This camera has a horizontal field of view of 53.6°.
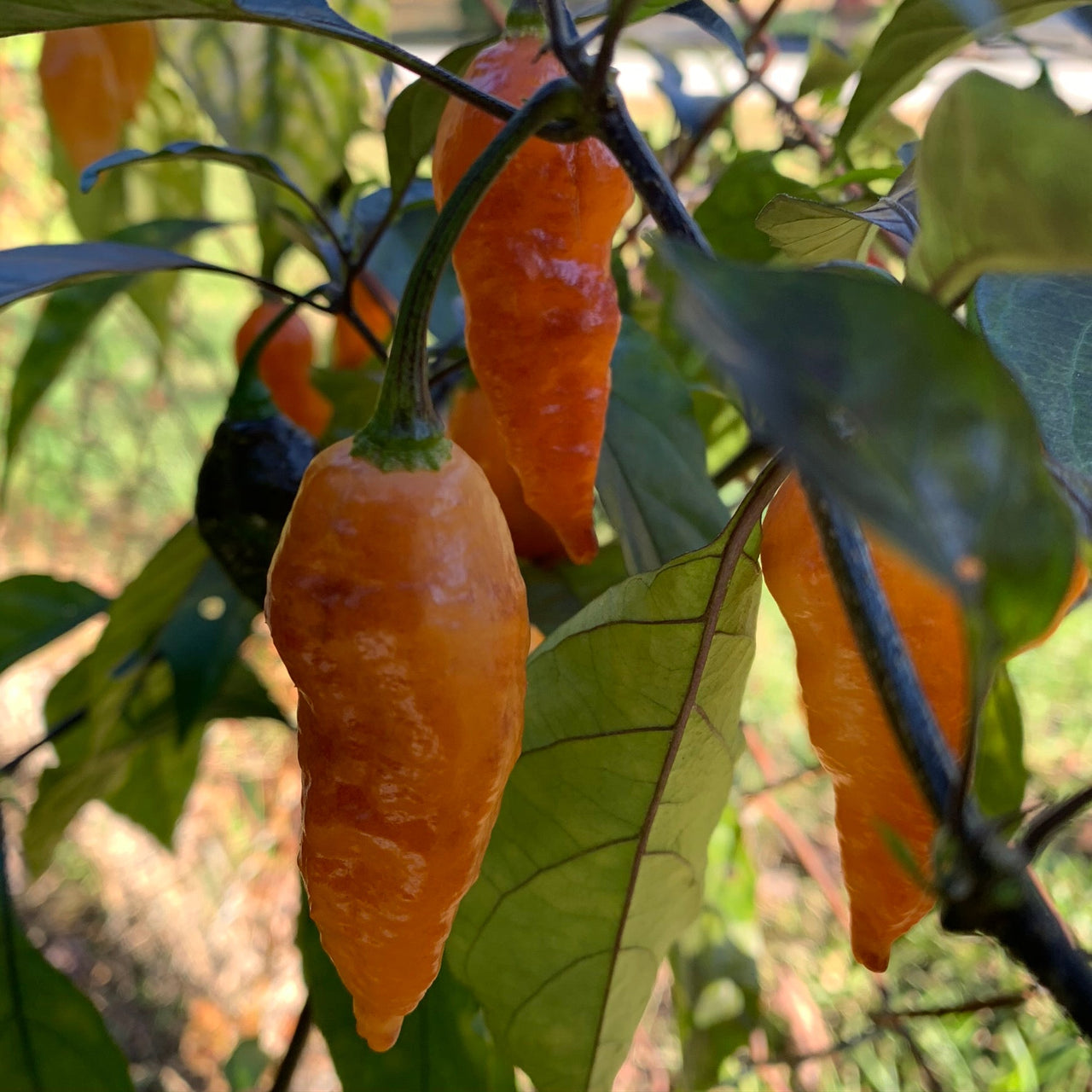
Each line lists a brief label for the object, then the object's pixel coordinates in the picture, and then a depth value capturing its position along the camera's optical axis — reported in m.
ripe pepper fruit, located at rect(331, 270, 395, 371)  0.50
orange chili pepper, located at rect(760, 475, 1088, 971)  0.22
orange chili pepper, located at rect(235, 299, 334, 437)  0.49
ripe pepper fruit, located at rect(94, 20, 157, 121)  0.48
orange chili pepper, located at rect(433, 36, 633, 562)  0.23
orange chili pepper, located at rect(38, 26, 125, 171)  0.47
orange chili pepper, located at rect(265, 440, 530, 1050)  0.18
